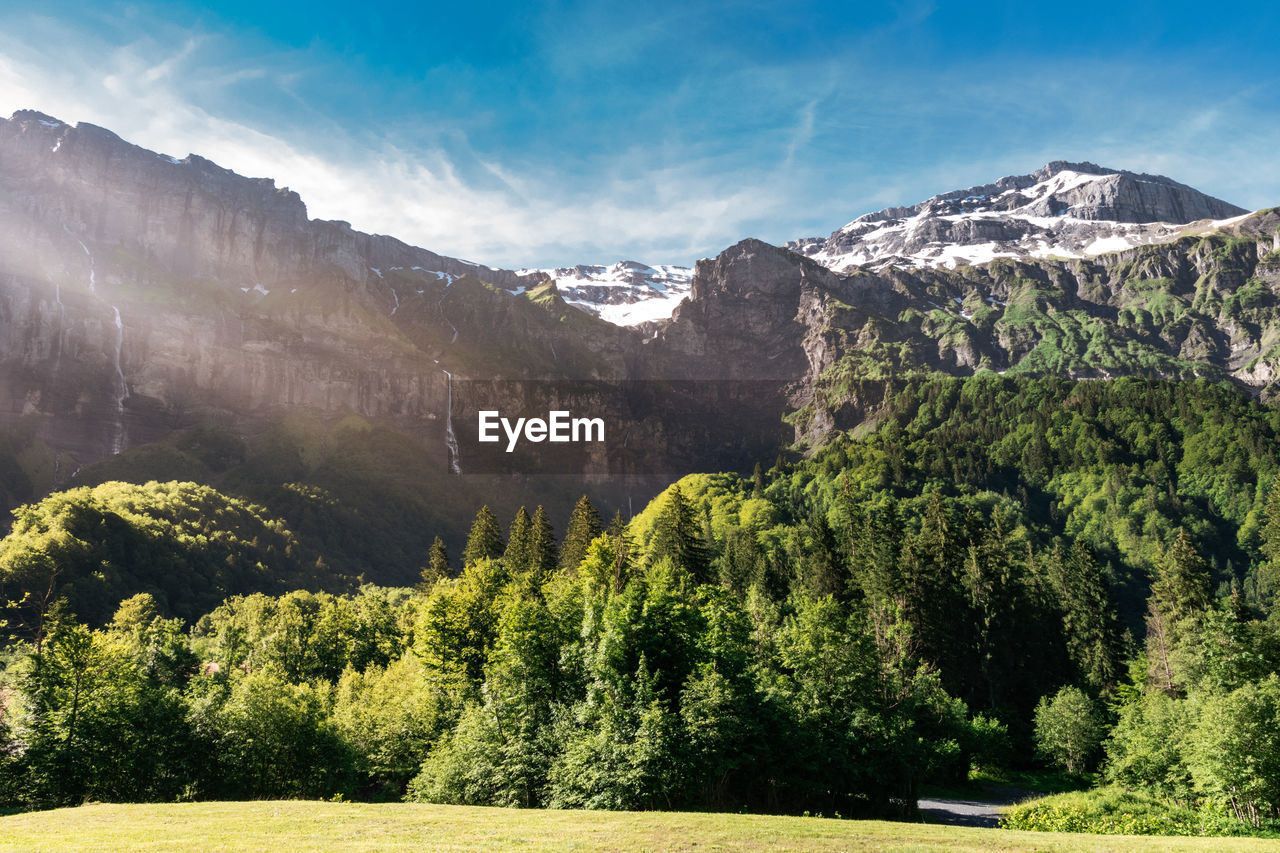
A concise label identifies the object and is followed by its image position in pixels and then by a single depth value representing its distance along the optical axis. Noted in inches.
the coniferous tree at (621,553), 2160.4
